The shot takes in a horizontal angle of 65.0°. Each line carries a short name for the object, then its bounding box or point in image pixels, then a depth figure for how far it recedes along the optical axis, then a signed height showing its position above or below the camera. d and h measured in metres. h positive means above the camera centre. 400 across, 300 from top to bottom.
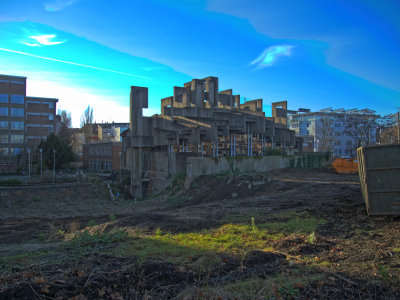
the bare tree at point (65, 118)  78.48 +9.55
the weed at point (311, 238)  6.70 -1.78
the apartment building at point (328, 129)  61.38 +5.97
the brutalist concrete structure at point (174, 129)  28.89 +2.71
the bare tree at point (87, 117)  85.18 +10.31
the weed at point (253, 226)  8.23 -1.89
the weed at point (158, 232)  8.09 -1.99
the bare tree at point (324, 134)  59.81 +4.71
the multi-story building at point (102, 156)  47.67 -0.15
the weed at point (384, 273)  4.77 -1.84
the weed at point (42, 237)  8.84 -2.36
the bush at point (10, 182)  28.72 -2.53
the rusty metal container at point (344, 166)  26.39 -0.79
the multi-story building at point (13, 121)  46.38 +5.15
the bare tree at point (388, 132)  34.36 +2.88
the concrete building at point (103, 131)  64.71 +5.55
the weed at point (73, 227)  10.03 -2.39
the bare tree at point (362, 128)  47.43 +4.59
